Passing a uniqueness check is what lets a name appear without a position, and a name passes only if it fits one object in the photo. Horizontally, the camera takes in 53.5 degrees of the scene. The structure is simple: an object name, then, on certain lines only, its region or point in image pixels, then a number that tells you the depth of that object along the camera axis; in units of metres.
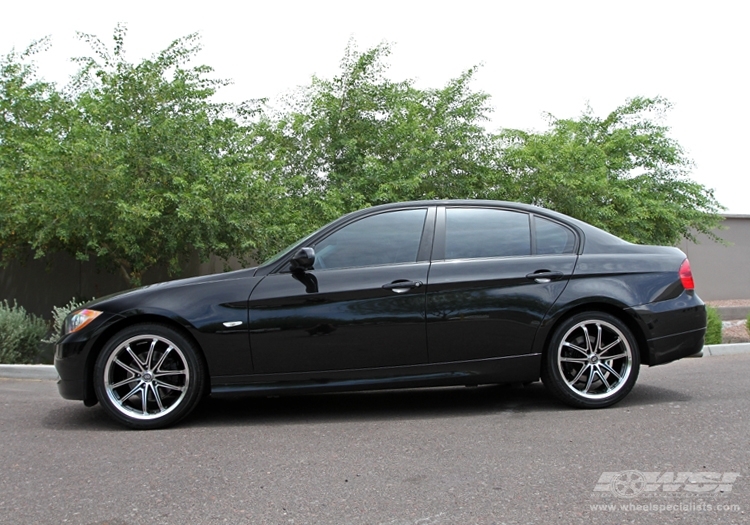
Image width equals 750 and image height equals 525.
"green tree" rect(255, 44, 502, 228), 13.55
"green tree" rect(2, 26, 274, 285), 10.09
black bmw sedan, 5.35
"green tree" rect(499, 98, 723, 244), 14.91
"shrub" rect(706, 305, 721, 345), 11.79
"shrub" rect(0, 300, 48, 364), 9.72
